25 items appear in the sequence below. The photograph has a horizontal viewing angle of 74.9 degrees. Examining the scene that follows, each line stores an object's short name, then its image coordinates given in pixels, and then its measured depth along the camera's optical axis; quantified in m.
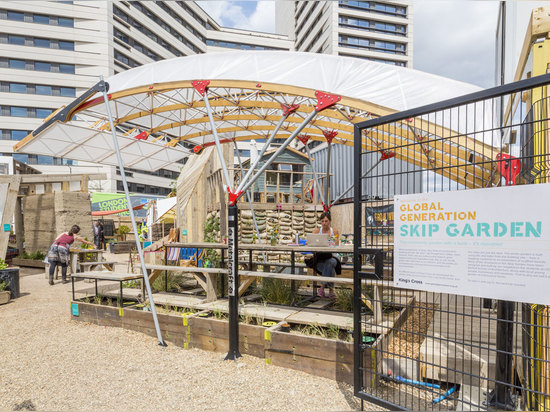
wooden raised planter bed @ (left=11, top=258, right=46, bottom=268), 13.35
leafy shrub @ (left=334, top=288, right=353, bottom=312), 5.34
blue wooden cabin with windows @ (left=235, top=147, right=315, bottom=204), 22.36
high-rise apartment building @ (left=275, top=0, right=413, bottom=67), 56.66
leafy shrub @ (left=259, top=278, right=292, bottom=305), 5.86
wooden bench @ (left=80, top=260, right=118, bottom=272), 10.55
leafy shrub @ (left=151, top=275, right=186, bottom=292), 7.05
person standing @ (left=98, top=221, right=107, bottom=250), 18.45
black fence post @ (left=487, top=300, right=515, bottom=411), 2.78
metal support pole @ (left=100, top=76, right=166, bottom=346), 5.20
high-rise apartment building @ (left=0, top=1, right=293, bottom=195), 40.97
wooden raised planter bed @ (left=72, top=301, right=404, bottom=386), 4.00
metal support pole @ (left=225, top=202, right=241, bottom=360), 4.61
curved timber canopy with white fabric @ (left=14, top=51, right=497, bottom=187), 5.48
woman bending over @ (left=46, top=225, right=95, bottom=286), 10.02
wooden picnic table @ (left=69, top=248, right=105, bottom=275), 10.55
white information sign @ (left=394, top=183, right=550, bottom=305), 2.37
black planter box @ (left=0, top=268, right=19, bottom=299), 8.18
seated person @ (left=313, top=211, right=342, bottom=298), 6.07
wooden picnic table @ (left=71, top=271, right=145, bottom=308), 6.05
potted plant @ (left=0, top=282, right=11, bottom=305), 7.79
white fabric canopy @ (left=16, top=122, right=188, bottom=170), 8.16
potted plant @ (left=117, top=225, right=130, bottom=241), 24.27
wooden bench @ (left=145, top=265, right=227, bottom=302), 5.78
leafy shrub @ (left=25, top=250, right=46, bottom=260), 13.84
